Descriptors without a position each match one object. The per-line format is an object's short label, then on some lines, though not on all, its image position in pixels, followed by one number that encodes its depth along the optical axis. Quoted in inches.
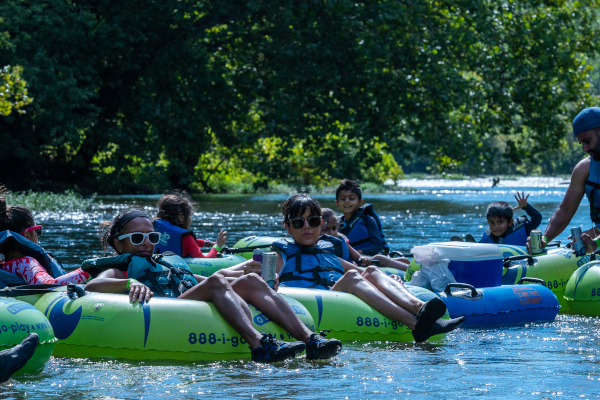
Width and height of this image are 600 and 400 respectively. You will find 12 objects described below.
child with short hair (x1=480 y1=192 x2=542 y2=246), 626.8
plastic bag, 482.8
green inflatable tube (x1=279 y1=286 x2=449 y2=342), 414.0
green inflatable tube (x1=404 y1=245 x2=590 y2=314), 553.3
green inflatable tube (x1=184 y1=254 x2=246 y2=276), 557.6
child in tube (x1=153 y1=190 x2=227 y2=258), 549.3
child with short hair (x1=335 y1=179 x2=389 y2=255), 613.6
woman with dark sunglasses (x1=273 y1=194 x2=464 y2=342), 406.6
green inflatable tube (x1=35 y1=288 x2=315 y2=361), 359.9
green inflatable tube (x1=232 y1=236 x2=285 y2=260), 646.5
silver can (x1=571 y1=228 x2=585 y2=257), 508.7
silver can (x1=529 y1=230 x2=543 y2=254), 525.3
